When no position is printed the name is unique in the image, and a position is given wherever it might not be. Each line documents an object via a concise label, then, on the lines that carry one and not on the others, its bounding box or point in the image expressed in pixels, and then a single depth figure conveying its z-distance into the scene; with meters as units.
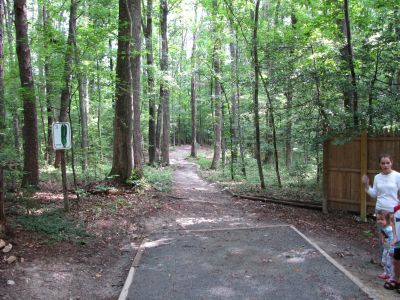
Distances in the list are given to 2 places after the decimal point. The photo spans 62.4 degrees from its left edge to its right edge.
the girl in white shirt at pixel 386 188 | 5.03
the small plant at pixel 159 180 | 12.58
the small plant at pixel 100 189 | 9.82
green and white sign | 7.48
